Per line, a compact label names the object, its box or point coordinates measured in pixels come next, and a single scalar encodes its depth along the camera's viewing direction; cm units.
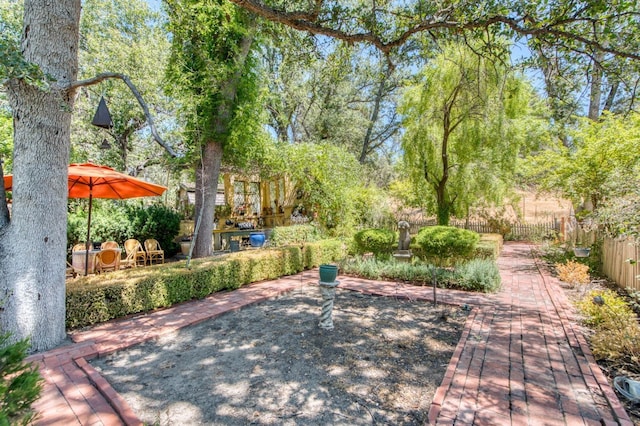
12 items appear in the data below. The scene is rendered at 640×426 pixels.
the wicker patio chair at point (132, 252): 821
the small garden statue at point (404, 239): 859
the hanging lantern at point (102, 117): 550
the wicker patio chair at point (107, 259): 700
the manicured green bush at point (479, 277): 662
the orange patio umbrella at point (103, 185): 579
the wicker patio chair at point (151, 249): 934
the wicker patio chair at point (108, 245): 798
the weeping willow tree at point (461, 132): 1057
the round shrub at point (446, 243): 783
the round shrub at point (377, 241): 912
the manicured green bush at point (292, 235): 1014
